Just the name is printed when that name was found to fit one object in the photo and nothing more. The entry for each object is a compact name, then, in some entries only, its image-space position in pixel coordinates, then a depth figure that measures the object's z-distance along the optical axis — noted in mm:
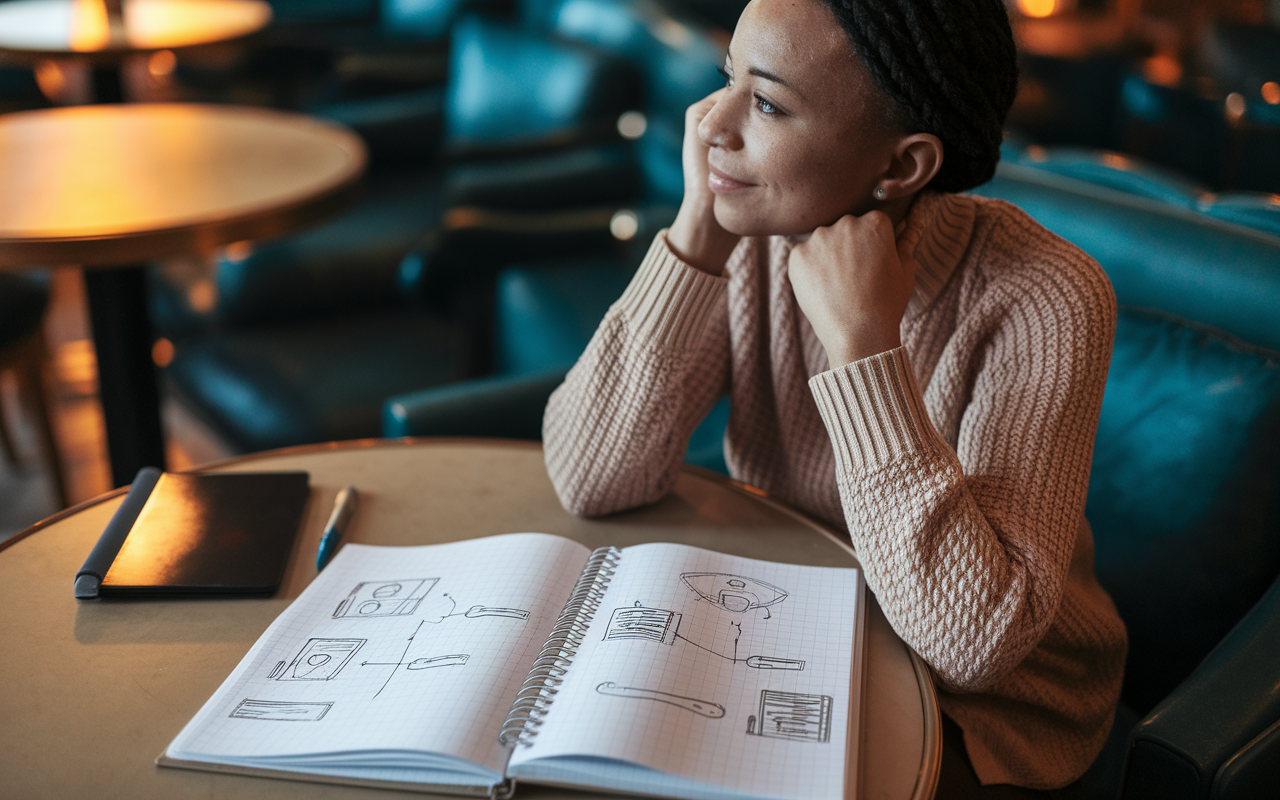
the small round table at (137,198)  1427
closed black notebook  815
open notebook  611
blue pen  872
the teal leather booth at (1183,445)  1030
